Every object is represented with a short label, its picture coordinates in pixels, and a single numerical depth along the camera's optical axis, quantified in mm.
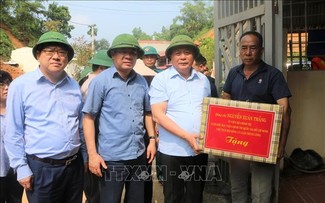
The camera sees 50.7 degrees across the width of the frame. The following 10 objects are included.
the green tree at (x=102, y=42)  69294
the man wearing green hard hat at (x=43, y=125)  2377
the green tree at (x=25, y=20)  26703
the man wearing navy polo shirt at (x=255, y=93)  2656
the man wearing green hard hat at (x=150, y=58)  4961
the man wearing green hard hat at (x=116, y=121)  2592
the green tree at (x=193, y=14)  73844
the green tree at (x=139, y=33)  102469
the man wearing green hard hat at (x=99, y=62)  3699
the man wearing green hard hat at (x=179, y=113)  2646
